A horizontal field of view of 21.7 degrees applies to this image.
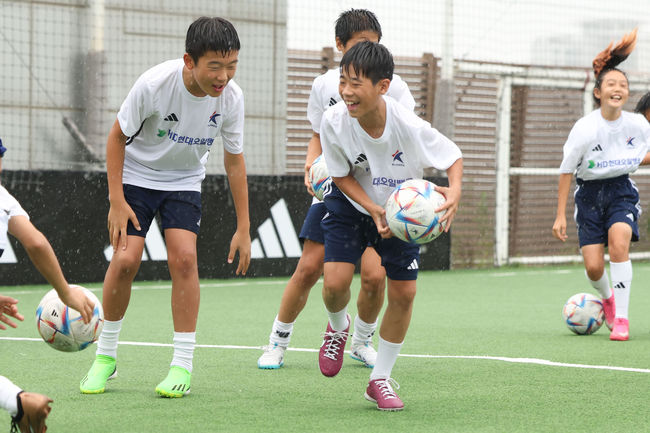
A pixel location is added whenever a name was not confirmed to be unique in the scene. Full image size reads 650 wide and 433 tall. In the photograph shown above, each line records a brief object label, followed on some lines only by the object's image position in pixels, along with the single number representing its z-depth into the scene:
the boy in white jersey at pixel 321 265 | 9.75
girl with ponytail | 12.56
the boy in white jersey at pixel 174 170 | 8.11
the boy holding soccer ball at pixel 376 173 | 7.66
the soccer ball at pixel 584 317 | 12.41
